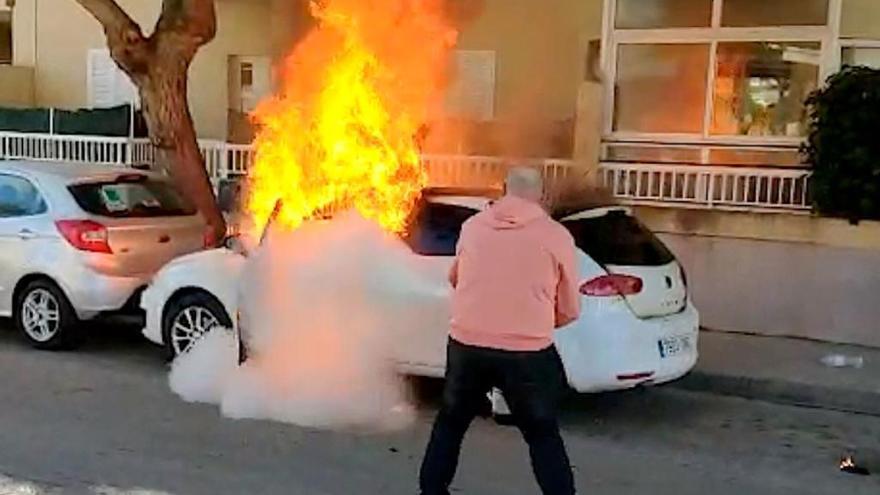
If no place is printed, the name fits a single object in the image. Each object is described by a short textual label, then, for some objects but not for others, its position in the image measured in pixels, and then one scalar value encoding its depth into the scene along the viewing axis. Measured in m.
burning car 7.93
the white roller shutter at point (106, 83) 18.41
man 5.79
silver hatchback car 10.40
